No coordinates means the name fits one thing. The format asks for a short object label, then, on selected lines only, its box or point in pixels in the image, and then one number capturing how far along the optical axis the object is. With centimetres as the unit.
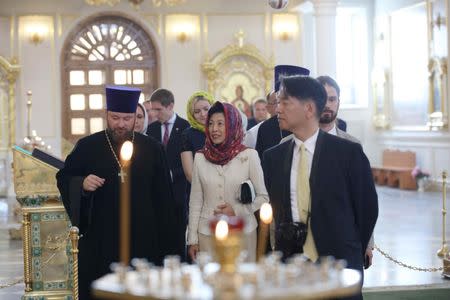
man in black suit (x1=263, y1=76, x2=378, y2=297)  495
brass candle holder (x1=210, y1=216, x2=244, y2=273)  288
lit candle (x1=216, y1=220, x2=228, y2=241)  290
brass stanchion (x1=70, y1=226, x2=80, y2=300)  593
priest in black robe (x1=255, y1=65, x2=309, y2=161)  767
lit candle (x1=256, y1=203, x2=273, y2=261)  366
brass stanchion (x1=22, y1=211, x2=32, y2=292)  782
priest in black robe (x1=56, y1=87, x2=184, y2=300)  598
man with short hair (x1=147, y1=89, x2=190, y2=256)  867
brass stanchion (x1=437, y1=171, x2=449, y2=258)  1011
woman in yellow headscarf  772
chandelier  1817
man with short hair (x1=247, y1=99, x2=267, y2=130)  1161
